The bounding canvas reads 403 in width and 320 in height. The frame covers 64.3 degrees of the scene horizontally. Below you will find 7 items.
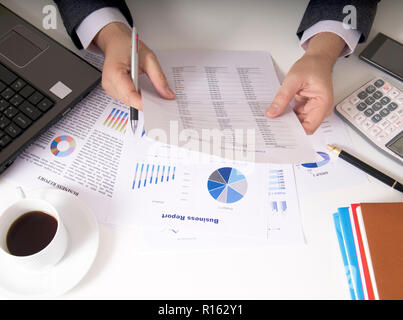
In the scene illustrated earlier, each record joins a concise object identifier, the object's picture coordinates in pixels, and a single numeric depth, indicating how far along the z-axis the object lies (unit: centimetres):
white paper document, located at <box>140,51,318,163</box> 51
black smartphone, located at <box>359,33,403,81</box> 71
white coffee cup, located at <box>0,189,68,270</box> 43
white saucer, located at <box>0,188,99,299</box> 46
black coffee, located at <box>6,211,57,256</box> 45
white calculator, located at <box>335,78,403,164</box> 61
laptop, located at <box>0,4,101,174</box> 56
